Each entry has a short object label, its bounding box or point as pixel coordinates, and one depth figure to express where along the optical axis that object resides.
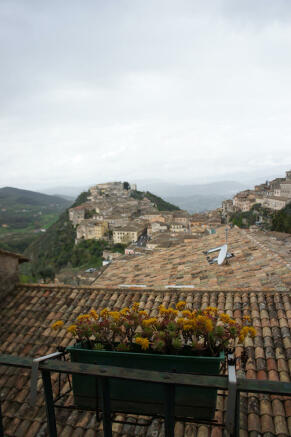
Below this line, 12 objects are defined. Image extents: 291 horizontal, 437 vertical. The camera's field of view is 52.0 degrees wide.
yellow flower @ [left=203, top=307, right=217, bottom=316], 2.90
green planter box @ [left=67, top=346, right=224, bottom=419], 2.75
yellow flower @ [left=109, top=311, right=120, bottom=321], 2.90
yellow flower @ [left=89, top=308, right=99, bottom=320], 3.13
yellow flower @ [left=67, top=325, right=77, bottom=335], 2.89
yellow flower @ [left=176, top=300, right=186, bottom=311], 3.01
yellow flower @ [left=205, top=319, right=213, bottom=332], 2.61
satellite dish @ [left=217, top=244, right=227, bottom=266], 9.55
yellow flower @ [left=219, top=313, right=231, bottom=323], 2.66
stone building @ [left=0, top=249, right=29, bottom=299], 7.29
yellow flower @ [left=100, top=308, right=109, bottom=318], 3.00
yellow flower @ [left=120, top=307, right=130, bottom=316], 3.02
